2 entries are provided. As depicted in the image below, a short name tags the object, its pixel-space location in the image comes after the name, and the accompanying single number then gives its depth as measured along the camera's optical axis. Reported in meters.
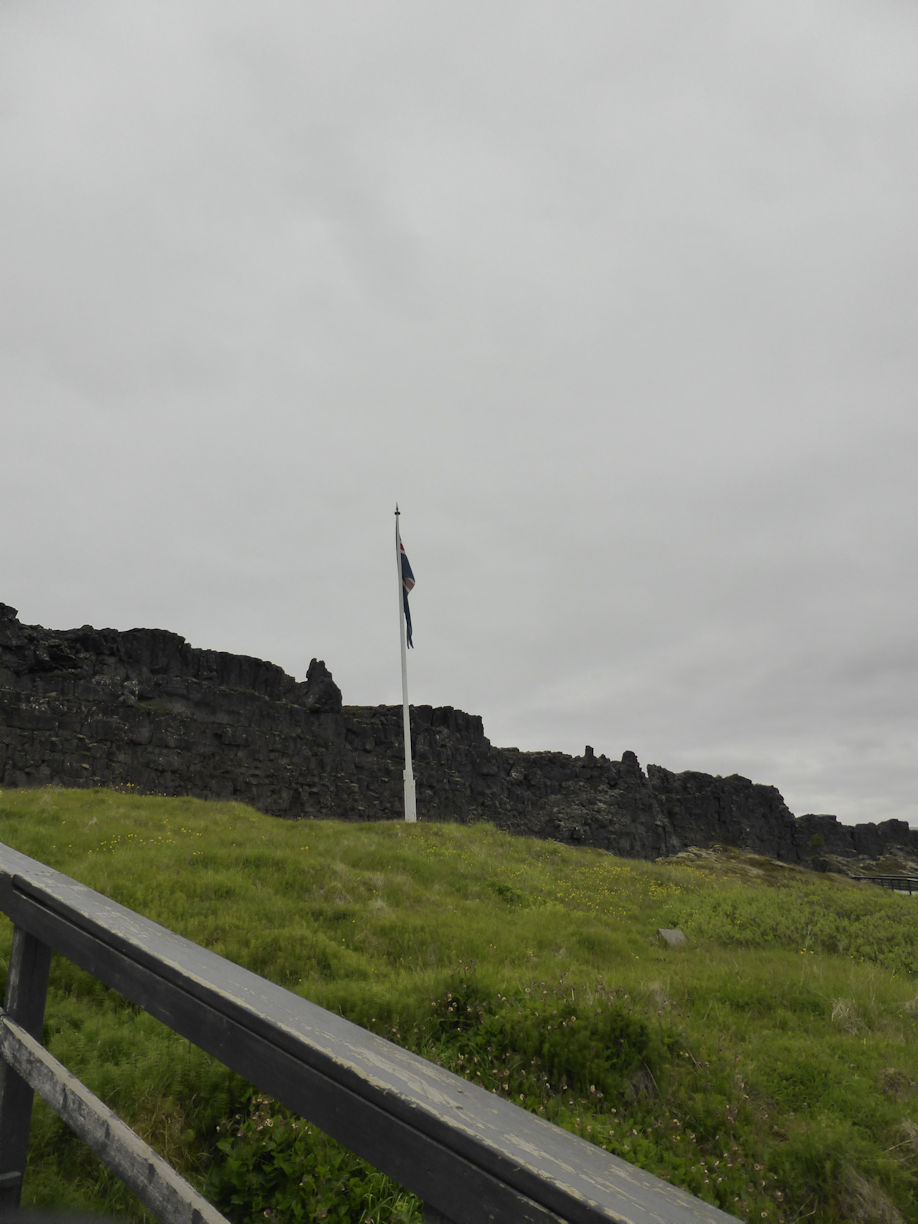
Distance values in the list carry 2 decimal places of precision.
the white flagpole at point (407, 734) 23.39
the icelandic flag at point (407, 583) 26.08
